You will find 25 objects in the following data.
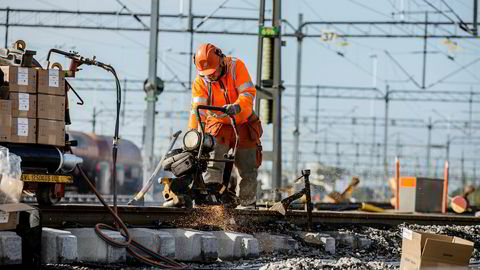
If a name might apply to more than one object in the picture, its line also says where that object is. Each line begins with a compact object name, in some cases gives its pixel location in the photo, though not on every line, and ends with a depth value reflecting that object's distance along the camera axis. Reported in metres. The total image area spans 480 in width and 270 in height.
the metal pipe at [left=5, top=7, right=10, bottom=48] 70.11
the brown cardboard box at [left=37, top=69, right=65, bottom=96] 19.61
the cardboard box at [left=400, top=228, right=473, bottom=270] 17.33
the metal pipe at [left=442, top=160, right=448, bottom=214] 40.25
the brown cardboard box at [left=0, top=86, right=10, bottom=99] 19.00
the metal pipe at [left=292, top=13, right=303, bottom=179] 81.87
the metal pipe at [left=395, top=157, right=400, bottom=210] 39.87
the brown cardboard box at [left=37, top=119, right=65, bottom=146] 19.66
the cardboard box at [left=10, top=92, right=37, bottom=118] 19.25
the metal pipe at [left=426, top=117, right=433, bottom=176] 126.12
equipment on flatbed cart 19.22
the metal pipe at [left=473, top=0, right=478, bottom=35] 70.94
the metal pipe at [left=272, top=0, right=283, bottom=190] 38.37
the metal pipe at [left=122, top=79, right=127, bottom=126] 105.16
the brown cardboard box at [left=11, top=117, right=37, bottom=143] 19.16
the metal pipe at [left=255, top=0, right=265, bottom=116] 38.31
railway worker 23.16
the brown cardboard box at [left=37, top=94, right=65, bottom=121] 19.67
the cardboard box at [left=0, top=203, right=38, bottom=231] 16.05
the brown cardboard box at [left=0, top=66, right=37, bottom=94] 19.11
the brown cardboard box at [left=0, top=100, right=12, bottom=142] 18.89
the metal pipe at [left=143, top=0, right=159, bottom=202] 46.74
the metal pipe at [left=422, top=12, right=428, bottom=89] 78.19
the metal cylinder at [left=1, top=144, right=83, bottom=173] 19.25
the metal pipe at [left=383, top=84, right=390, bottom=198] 108.21
